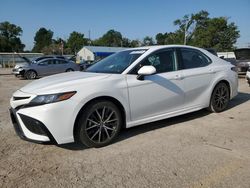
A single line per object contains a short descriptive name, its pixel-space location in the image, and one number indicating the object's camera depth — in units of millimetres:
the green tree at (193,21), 50256
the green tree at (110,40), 74032
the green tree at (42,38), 78116
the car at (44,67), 12504
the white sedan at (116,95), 2571
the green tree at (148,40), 69103
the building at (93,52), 40131
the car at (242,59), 10129
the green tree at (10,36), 60814
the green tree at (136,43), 69234
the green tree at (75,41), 66188
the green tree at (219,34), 46810
